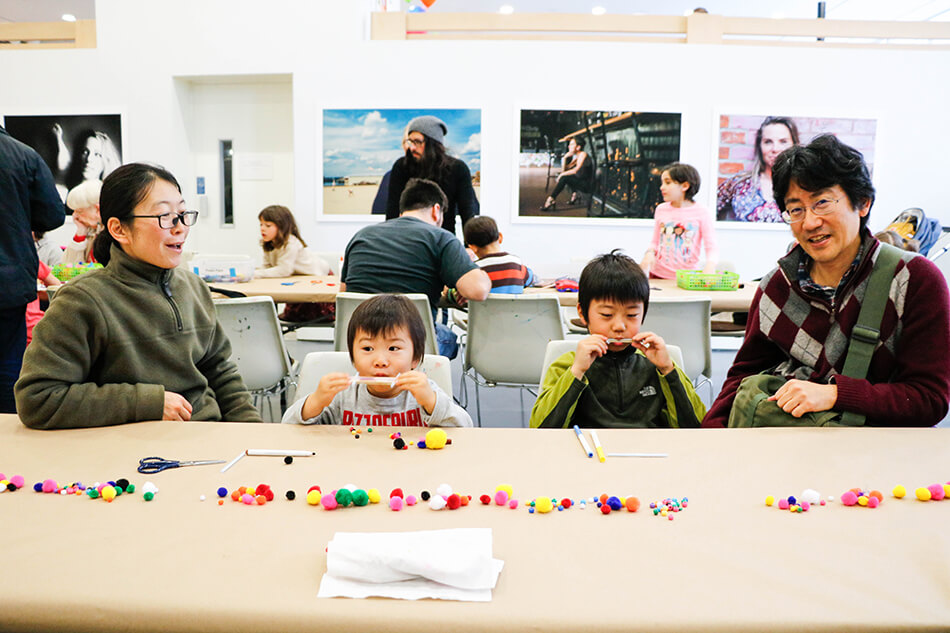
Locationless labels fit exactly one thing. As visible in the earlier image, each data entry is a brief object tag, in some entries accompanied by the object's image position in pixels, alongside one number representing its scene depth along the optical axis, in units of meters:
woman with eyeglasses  1.46
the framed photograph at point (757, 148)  6.20
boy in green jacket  1.82
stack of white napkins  0.84
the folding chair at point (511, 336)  3.13
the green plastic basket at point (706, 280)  3.67
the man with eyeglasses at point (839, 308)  1.55
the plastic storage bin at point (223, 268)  3.84
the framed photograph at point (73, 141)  6.54
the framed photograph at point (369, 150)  6.26
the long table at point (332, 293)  3.41
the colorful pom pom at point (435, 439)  1.35
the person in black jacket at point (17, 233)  2.48
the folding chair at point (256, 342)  2.96
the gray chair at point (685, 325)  3.12
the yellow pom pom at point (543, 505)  1.06
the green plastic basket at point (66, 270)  3.76
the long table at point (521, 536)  0.79
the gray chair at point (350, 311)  2.84
